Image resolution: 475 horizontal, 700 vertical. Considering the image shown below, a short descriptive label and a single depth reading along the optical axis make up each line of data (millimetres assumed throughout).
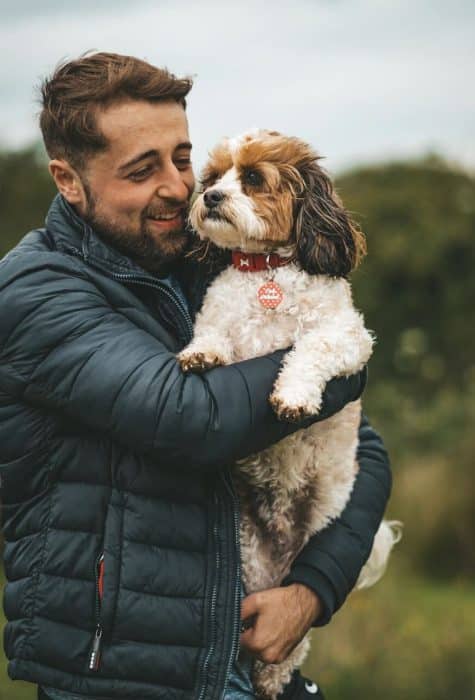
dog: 3082
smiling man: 2449
